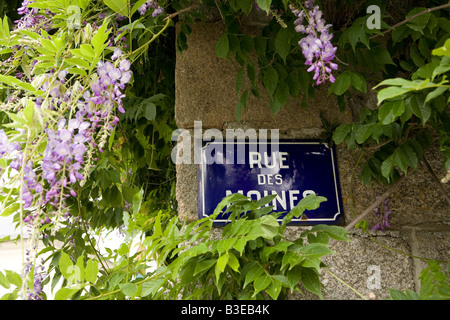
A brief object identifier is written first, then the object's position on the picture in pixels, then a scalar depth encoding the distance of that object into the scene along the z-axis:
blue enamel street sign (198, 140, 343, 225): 1.27
